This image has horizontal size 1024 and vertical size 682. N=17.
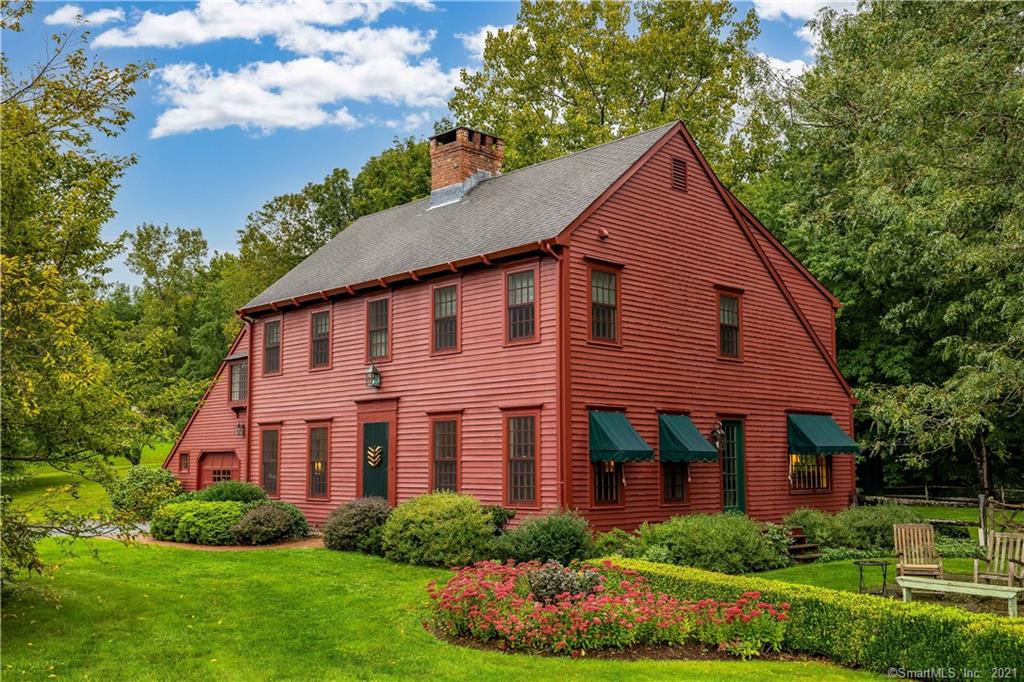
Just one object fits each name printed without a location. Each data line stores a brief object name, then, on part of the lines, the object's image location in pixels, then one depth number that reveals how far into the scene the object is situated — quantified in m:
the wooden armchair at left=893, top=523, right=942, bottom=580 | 14.59
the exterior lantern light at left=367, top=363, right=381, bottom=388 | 21.78
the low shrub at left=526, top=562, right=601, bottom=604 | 12.35
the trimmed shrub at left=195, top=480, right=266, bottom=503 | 22.61
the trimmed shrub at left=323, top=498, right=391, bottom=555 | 18.25
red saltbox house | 18.12
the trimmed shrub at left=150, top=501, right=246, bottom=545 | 20.25
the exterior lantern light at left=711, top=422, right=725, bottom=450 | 20.73
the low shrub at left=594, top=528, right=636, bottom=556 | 16.95
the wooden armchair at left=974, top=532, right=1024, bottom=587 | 13.36
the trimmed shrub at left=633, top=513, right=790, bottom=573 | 16.50
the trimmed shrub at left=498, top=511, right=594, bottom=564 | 15.72
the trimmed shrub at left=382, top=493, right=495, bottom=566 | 16.52
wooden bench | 11.71
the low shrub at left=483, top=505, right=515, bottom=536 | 17.69
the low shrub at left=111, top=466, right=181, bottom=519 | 11.27
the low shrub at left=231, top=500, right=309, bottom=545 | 20.12
